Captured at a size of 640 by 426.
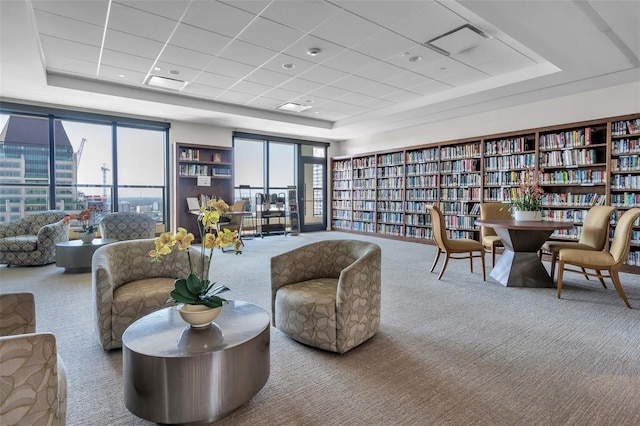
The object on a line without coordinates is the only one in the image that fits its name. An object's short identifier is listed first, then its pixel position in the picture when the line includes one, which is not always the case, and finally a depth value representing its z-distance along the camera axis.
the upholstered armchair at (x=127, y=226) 5.76
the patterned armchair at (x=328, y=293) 2.42
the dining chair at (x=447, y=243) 4.55
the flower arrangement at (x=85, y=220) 5.23
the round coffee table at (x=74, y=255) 4.82
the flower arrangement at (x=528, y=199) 4.62
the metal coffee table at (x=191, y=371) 1.62
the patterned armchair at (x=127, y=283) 2.45
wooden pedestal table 4.20
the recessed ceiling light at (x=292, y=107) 7.25
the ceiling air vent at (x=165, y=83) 5.65
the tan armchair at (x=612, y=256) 3.44
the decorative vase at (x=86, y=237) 5.12
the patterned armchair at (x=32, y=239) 5.18
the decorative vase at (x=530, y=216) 4.56
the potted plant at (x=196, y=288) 1.83
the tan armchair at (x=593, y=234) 4.17
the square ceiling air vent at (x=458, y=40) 4.06
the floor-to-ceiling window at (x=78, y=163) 6.48
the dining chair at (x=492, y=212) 5.53
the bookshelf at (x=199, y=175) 7.99
